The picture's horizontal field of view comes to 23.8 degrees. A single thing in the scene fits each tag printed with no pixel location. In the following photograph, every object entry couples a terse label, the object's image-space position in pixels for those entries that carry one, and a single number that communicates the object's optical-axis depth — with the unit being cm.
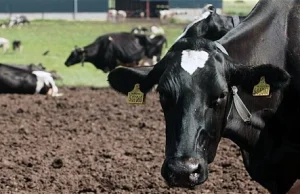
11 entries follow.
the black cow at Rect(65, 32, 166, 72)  2439
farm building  4834
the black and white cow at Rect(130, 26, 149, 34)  3116
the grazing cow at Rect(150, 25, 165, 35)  3379
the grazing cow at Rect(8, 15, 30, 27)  4418
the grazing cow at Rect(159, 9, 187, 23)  4112
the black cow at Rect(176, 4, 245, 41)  857
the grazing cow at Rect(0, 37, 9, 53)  3078
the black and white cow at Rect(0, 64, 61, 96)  1659
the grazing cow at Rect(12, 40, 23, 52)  2974
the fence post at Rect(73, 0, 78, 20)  4834
